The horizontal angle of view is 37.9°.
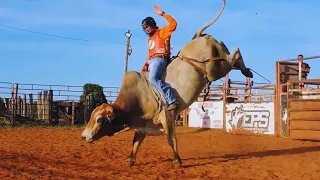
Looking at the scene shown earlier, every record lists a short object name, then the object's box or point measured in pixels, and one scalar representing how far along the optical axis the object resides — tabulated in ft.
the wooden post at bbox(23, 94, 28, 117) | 87.86
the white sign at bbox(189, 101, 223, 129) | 65.05
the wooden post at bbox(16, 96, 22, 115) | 85.51
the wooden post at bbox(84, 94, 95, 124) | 95.23
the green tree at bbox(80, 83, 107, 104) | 104.98
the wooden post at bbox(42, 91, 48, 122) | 87.86
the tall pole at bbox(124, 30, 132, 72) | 116.98
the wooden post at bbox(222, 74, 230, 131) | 63.17
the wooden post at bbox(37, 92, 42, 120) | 88.79
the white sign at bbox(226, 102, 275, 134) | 54.70
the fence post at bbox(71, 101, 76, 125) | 91.42
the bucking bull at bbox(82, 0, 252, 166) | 26.73
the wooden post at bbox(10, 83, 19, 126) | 81.97
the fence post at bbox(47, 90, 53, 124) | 87.76
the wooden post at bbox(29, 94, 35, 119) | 88.69
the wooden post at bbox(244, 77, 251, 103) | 60.46
